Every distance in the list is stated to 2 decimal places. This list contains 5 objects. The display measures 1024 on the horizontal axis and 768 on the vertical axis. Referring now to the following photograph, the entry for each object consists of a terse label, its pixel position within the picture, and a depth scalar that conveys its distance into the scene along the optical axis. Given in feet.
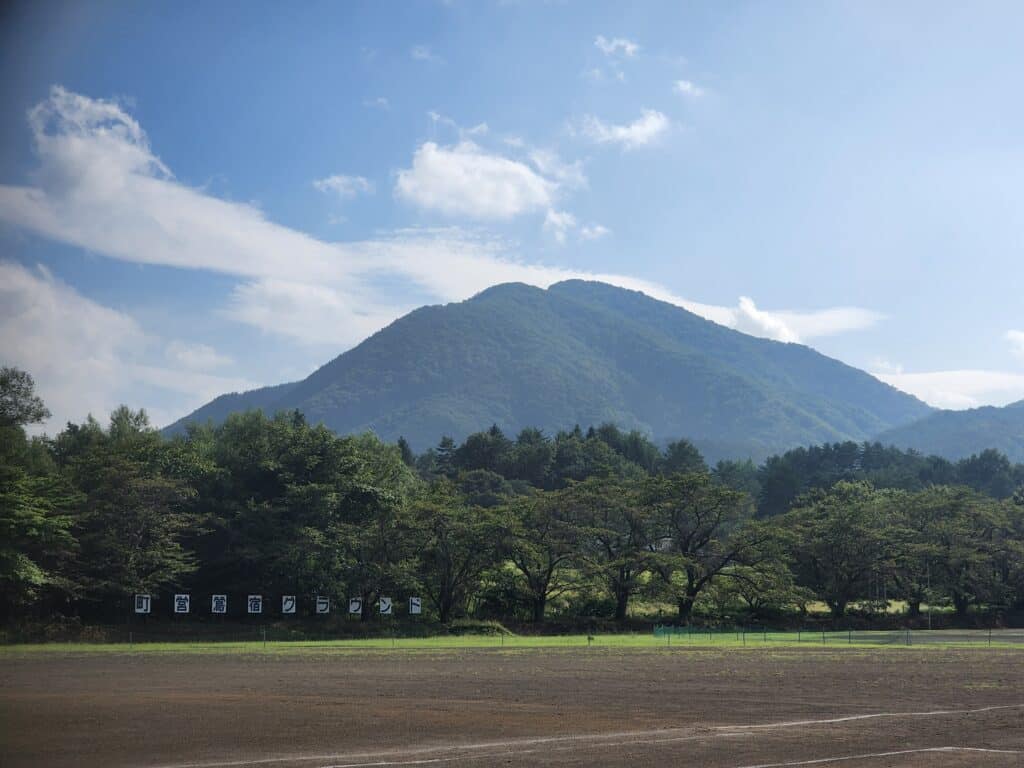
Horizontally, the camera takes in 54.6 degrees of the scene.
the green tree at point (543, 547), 231.71
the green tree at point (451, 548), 222.48
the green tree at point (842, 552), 251.60
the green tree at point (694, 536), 238.48
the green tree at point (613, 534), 235.61
